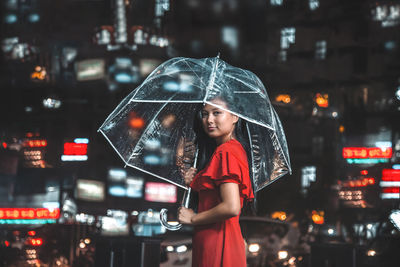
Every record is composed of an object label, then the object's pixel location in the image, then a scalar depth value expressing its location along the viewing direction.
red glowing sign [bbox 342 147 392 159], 14.87
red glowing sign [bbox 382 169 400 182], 13.06
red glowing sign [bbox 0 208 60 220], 15.67
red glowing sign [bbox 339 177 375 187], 14.20
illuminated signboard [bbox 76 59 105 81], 25.14
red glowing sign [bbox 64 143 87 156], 12.12
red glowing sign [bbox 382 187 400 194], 12.68
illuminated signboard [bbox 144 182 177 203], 22.20
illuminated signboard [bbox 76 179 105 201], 21.36
